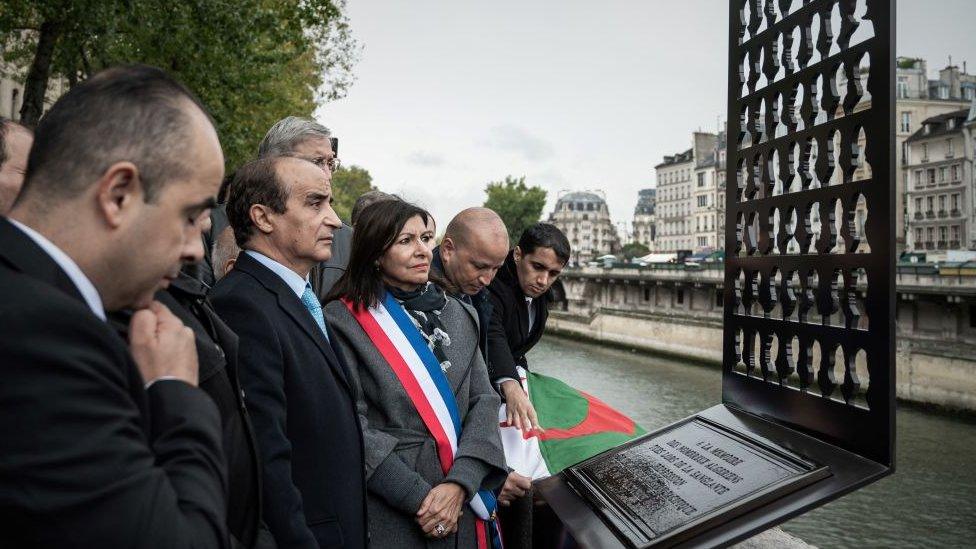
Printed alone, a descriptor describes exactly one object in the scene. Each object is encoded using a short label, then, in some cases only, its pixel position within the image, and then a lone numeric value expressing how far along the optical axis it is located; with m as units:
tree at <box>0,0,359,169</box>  10.36
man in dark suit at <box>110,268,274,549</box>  1.48
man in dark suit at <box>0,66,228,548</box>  0.96
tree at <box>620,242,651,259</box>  99.95
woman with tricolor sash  2.49
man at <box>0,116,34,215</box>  2.46
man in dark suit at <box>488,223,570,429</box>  4.07
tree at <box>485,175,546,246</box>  73.94
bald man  3.47
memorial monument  2.31
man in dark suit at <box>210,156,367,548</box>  1.86
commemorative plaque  2.34
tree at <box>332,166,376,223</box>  60.59
